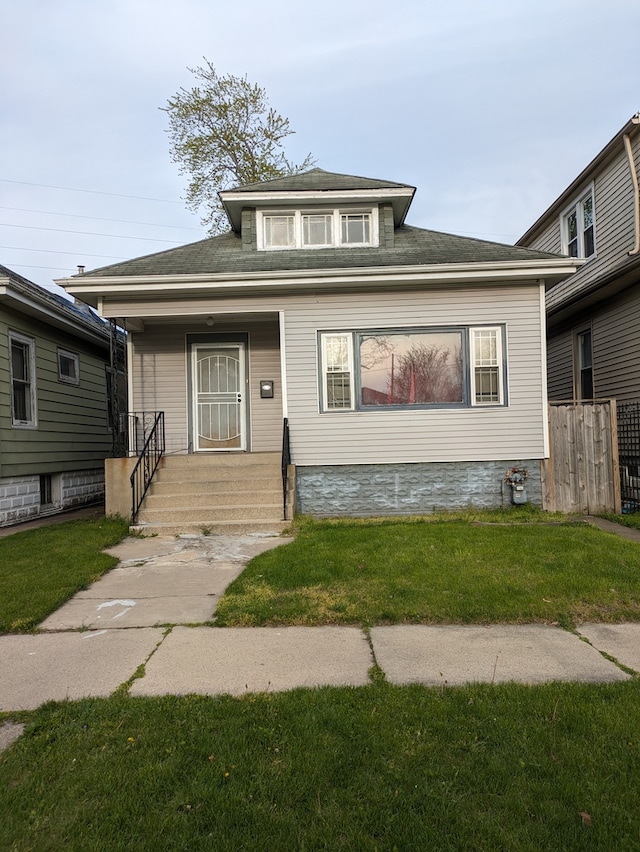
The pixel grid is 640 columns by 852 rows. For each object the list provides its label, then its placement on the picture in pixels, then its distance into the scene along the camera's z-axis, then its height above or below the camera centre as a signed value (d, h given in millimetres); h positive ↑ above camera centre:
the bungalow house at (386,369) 8719 +940
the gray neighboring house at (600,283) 10250 +2711
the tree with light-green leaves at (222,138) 19625 +10898
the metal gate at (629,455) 9281 -651
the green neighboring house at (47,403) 9242 +632
